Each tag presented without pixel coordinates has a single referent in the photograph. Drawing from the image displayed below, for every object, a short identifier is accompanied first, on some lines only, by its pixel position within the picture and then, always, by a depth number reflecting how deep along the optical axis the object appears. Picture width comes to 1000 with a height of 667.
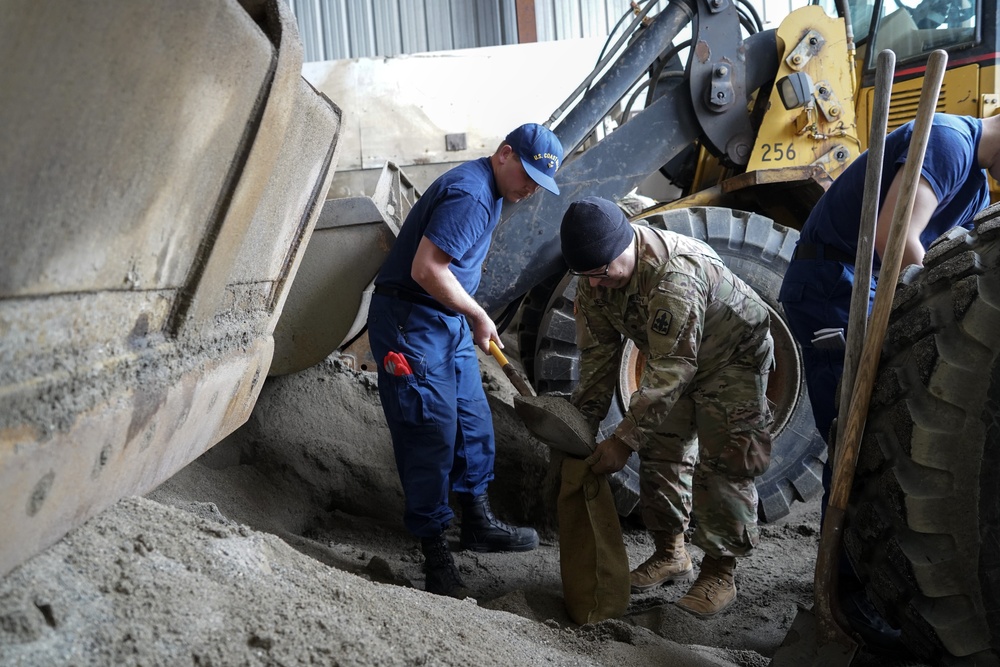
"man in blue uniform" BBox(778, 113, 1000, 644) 2.40
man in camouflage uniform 2.66
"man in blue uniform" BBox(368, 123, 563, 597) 3.13
